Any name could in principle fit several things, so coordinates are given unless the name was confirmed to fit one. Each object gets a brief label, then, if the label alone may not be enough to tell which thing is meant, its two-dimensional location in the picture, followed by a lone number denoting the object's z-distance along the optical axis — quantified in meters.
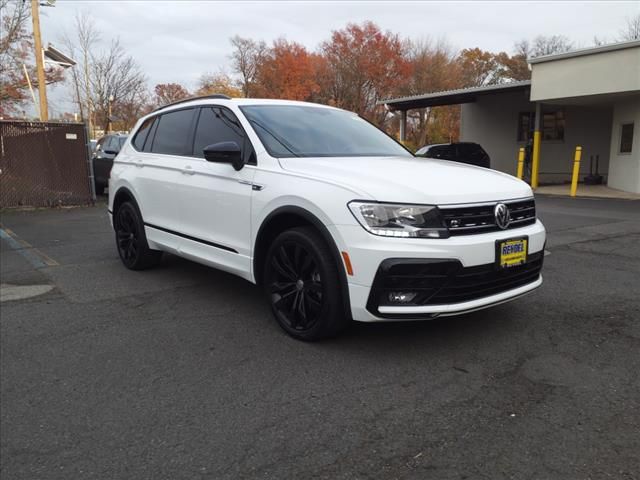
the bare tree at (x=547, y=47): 50.00
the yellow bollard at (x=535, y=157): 17.98
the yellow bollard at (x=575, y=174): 14.74
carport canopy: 18.41
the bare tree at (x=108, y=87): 29.70
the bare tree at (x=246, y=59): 50.12
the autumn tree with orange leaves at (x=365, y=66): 44.09
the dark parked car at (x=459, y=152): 17.27
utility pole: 14.44
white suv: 3.33
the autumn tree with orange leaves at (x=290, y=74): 45.34
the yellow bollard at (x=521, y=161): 17.36
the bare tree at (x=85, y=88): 28.36
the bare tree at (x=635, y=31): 39.53
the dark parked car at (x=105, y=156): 15.01
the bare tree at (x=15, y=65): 16.58
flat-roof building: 15.12
